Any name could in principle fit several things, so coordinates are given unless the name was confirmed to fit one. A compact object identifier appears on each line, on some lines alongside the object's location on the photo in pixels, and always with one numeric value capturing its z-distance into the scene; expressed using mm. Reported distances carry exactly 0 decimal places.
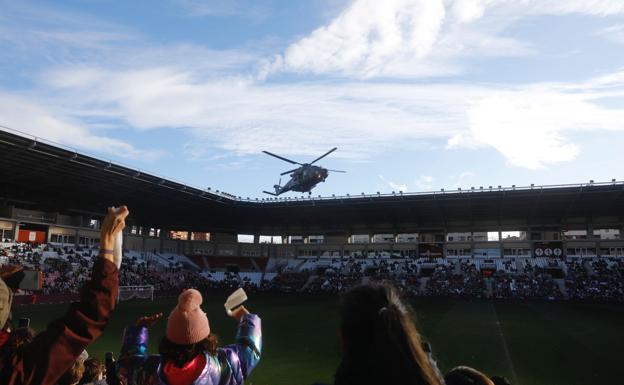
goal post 39312
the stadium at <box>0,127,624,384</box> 23953
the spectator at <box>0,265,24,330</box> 2125
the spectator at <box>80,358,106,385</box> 4785
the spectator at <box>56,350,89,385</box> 3738
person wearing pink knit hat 2904
